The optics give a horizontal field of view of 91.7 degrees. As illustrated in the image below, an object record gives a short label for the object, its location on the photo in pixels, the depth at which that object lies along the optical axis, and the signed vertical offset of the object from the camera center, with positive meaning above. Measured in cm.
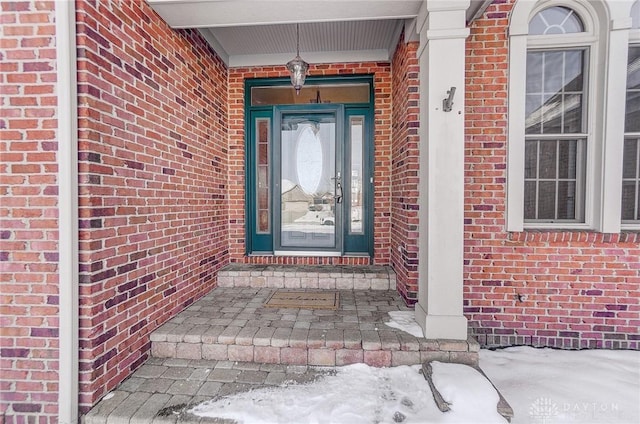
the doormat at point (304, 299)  301 -98
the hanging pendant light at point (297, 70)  327 +142
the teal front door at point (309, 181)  406 +30
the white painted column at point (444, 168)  225 +27
